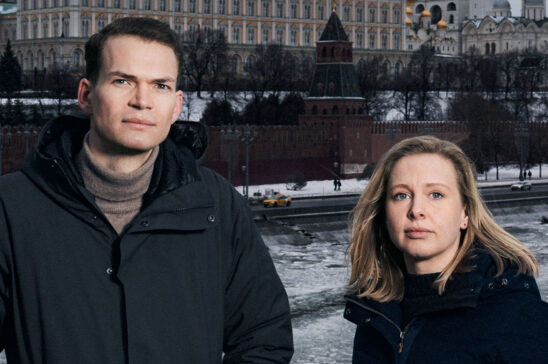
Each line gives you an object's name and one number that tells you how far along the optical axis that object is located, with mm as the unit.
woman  2855
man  2869
